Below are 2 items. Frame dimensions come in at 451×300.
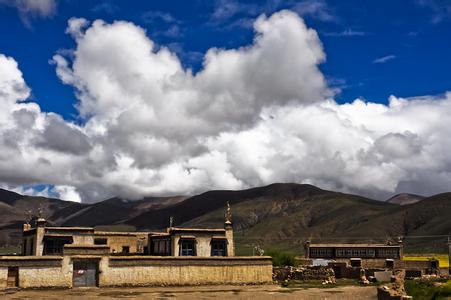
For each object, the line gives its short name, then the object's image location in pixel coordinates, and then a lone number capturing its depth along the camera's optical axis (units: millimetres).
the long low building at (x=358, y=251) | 109250
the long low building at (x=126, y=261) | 58625
